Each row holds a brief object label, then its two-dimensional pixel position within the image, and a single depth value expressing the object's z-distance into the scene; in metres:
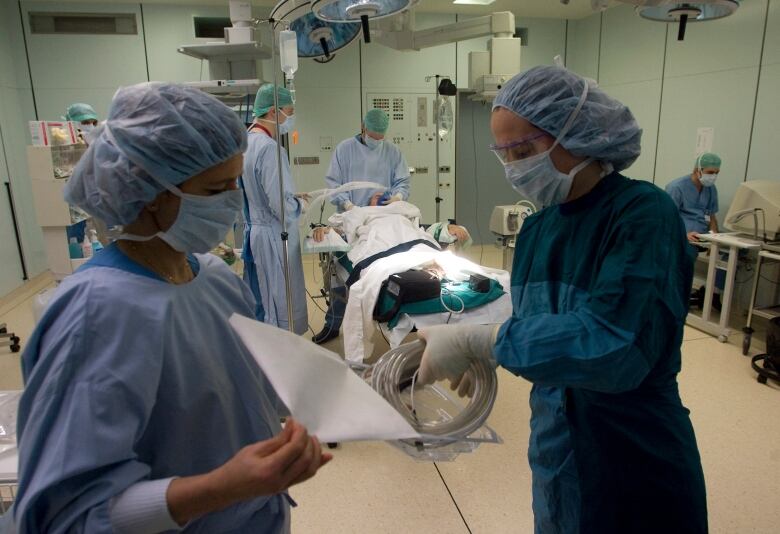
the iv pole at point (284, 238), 2.22
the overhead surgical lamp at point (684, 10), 1.73
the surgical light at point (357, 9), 1.68
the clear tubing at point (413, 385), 1.07
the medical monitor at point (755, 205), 3.60
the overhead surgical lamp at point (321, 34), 2.37
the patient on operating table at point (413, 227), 3.42
